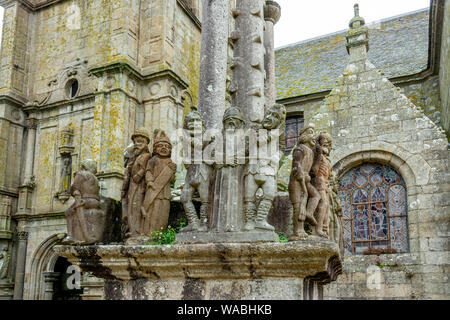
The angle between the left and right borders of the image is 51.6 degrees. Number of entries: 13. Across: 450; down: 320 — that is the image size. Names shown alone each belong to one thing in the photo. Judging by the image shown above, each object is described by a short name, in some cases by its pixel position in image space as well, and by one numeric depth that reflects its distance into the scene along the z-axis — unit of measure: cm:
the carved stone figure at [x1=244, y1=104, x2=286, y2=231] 411
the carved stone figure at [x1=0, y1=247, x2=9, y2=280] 1605
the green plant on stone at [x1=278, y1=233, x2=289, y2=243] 430
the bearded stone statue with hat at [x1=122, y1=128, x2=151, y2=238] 455
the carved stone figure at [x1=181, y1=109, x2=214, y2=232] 432
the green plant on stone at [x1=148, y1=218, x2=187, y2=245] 443
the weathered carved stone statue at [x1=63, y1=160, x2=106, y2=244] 468
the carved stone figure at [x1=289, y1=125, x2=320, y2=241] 423
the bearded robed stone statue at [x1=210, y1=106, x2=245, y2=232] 416
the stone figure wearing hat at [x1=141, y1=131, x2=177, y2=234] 457
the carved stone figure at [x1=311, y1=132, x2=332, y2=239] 438
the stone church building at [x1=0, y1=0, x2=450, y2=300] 966
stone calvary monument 395
